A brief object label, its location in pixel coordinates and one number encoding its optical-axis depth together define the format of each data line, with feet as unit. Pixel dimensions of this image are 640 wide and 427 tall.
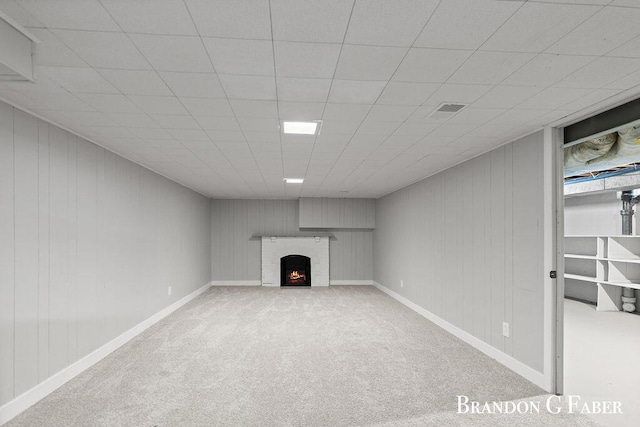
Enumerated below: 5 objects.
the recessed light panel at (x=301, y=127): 9.25
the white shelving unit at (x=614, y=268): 19.53
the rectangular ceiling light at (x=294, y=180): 18.60
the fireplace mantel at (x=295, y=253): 27.63
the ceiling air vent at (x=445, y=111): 8.01
